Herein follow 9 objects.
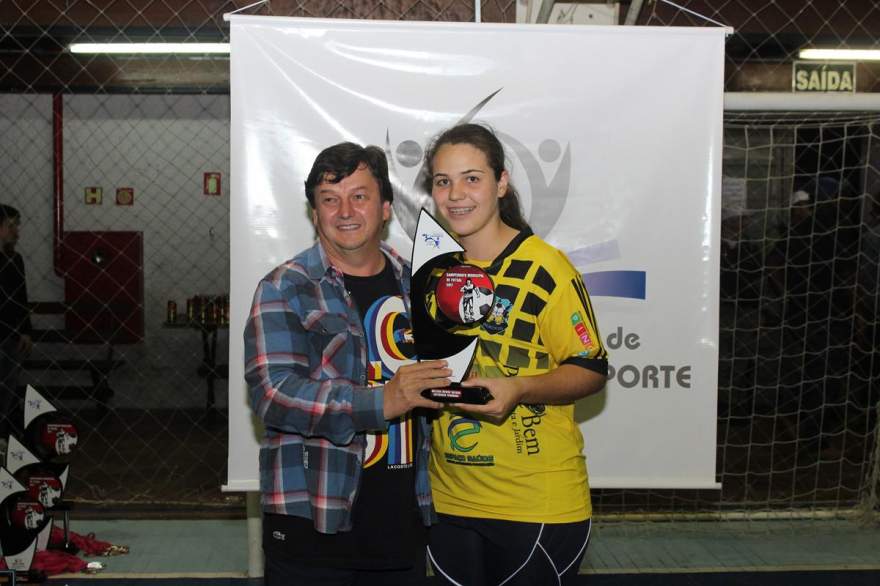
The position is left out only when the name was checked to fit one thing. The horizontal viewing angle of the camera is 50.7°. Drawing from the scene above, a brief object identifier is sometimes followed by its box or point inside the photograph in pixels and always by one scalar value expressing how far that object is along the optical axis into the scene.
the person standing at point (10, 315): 4.70
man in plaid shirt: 1.60
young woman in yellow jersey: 1.79
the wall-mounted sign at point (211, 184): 6.66
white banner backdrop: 2.51
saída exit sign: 6.07
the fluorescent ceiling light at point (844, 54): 6.63
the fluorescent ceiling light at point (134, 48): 6.42
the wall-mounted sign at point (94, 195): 6.75
